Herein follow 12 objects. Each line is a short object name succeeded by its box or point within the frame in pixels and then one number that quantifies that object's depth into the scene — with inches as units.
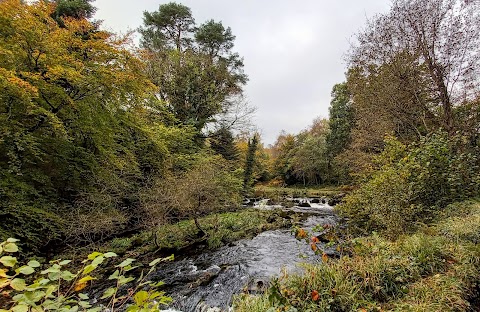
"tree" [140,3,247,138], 725.3
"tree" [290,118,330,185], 1222.3
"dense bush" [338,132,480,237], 263.9
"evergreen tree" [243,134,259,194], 957.4
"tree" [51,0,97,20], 633.0
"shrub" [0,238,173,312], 40.6
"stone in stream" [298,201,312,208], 717.3
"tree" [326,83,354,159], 1047.6
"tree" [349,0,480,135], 365.4
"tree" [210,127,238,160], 781.9
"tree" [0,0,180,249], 242.8
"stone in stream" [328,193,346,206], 734.5
